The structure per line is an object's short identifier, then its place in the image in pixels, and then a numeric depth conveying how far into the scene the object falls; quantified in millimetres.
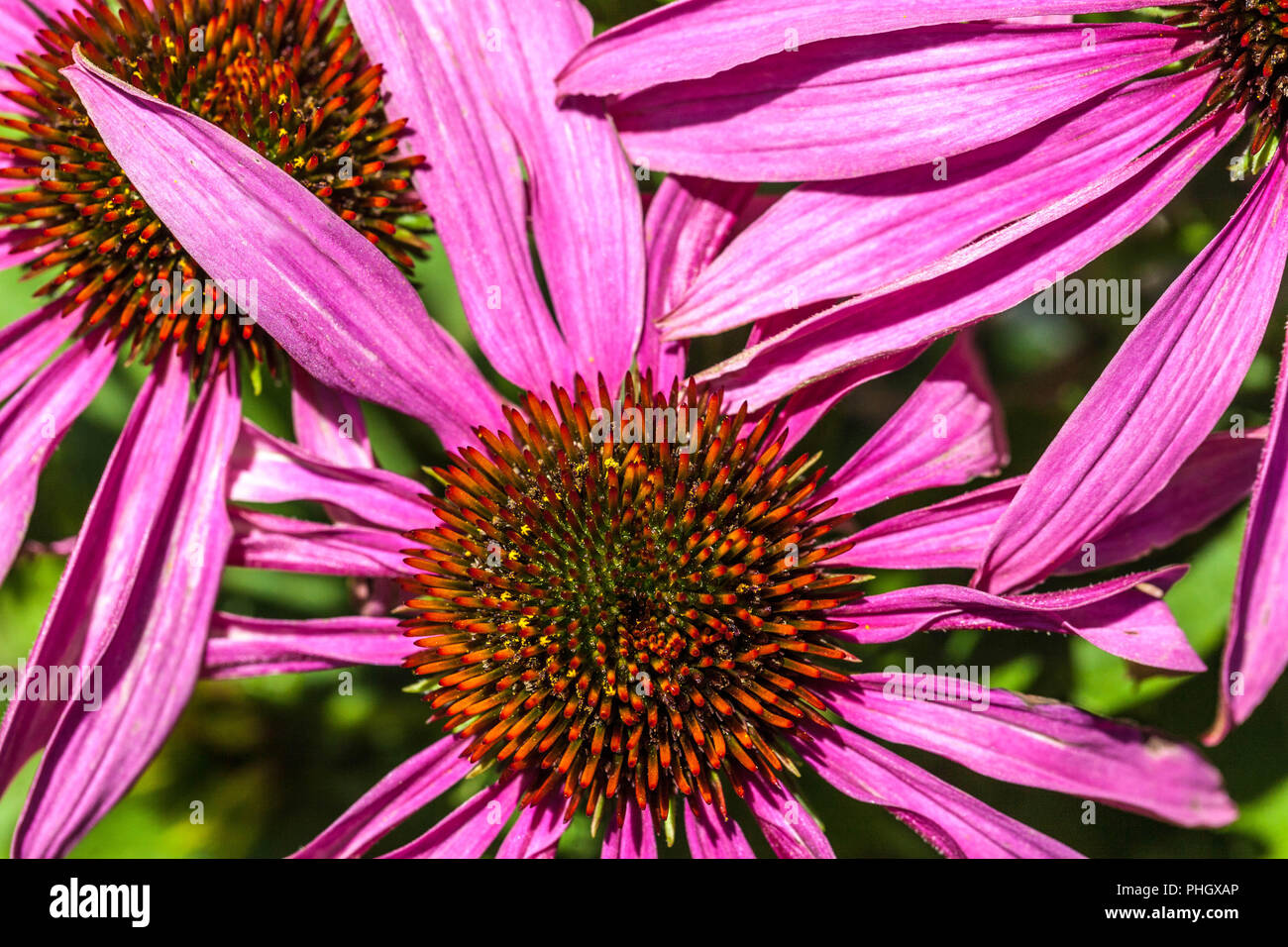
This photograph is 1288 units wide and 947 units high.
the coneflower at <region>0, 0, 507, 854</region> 248
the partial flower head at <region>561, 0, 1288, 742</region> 244
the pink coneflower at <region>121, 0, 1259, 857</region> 248
